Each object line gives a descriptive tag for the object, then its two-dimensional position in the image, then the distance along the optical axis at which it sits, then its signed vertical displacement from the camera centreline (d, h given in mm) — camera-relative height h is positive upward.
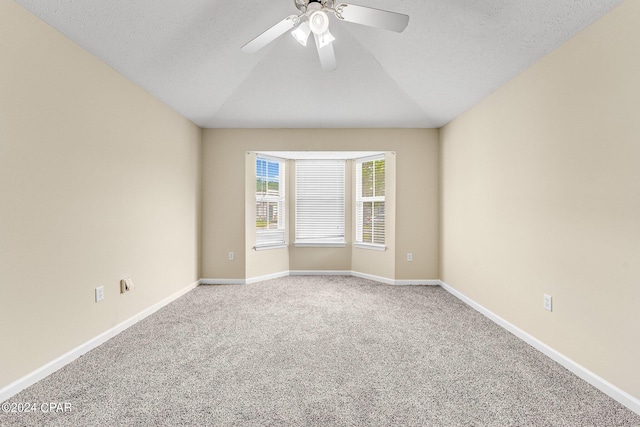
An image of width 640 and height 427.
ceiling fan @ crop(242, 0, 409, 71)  1596 +1152
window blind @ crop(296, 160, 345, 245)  4805 +197
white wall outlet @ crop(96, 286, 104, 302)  2314 -666
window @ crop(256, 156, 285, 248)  4453 +178
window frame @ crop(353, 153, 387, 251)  4340 +125
